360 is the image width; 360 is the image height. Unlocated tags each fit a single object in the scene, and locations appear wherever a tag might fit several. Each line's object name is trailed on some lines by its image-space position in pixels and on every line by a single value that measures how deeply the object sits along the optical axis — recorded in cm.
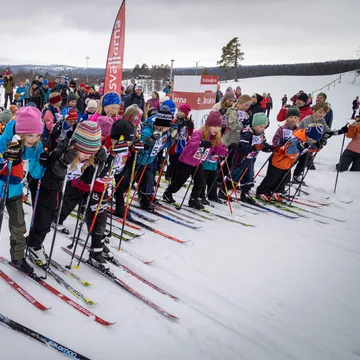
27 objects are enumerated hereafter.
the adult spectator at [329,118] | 781
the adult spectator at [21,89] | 1383
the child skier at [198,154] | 474
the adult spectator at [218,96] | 1294
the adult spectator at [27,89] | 1393
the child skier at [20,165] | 244
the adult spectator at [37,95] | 1013
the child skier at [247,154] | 512
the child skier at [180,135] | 507
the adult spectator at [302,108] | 700
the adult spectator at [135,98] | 793
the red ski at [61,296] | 236
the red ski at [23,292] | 240
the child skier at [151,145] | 420
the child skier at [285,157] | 536
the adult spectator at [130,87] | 1132
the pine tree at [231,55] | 5175
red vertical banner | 614
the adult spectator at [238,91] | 1362
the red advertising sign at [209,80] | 844
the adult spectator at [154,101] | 807
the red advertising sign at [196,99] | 860
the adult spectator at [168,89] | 1470
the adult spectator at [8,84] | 1346
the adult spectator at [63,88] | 870
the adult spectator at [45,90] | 1033
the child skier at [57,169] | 256
